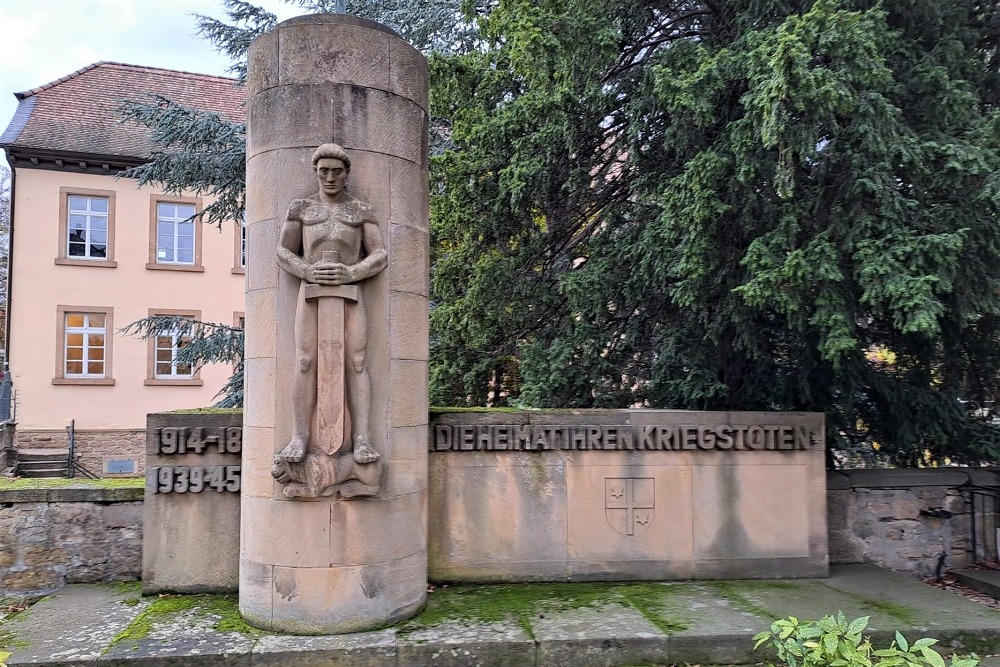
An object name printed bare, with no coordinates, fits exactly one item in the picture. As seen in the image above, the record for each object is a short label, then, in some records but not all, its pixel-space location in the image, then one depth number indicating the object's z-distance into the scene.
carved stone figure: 4.97
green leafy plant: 3.06
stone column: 5.03
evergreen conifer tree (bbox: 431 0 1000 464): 5.56
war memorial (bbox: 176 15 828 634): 5.00
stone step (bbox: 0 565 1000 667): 4.65
